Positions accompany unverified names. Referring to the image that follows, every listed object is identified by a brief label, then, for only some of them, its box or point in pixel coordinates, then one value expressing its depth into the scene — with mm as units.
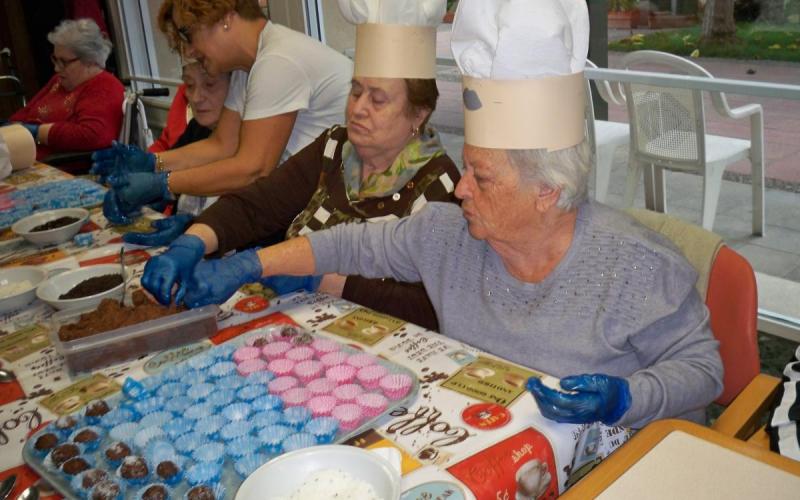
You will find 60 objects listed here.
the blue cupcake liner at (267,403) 1014
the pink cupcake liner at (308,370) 1098
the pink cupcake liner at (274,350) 1168
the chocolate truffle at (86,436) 966
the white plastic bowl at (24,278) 1497
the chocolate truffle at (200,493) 843
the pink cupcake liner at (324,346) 1173
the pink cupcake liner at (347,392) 1031
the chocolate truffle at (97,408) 1029
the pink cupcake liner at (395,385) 1044
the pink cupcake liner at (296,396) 1027
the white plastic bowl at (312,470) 829
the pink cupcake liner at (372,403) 1002
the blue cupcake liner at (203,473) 876
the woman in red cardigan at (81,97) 3719
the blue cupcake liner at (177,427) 965
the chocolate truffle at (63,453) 933
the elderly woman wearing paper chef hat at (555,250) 1123
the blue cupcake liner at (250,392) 1041
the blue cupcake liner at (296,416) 971
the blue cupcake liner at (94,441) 960
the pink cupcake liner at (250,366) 1124
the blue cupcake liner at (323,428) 940
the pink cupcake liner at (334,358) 1135
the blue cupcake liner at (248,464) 893
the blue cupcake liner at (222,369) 1115
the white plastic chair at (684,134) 2607
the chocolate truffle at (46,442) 962
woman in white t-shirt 2113
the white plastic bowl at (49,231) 1882
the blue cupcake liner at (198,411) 1001
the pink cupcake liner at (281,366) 1114
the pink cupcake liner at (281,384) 1060
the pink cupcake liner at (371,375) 1071
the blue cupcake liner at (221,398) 1031
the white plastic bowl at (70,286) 1414
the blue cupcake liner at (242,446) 919
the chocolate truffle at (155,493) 851
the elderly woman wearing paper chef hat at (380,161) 1525
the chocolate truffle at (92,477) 880
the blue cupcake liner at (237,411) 1000
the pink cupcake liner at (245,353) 1163
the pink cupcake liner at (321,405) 1000
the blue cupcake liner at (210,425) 964
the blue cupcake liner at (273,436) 934
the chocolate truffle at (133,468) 889
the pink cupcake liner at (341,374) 1083
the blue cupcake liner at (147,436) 949
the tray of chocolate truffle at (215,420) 891
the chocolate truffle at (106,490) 854
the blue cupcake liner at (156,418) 992
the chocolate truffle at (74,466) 911
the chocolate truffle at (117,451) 929
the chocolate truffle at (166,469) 885
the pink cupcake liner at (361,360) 1126
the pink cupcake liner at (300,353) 1154
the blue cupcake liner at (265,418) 972
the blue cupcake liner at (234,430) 952
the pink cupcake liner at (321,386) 1050
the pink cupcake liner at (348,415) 978
